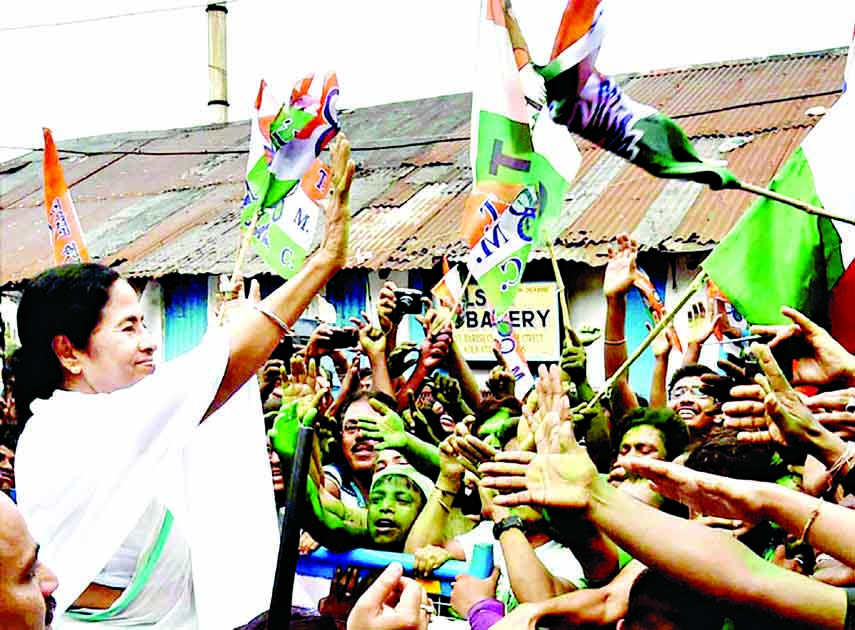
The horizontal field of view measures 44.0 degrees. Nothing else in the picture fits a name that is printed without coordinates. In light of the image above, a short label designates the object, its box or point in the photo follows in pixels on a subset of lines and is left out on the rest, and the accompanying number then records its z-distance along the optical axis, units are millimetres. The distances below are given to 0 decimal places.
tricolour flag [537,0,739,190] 2398
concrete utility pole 17641
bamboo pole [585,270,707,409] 2504
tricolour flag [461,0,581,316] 4027
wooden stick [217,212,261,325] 3089
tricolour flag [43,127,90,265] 5383
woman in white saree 2150
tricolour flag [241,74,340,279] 4043
